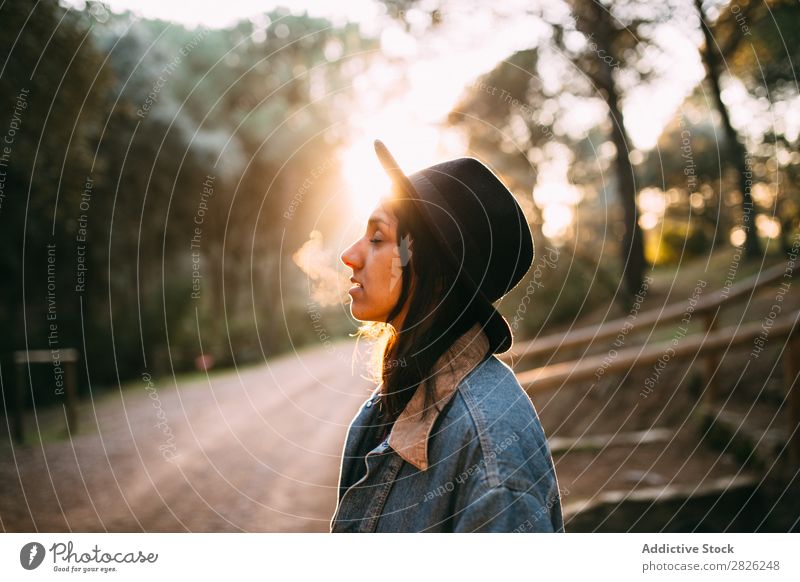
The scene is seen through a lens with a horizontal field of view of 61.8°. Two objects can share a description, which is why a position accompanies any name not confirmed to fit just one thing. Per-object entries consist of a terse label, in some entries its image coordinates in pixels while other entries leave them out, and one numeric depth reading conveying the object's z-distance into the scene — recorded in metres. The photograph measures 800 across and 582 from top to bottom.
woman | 1.30
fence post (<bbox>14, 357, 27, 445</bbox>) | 7.63
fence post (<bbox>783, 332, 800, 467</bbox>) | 3.80
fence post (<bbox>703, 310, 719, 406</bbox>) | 4.82
